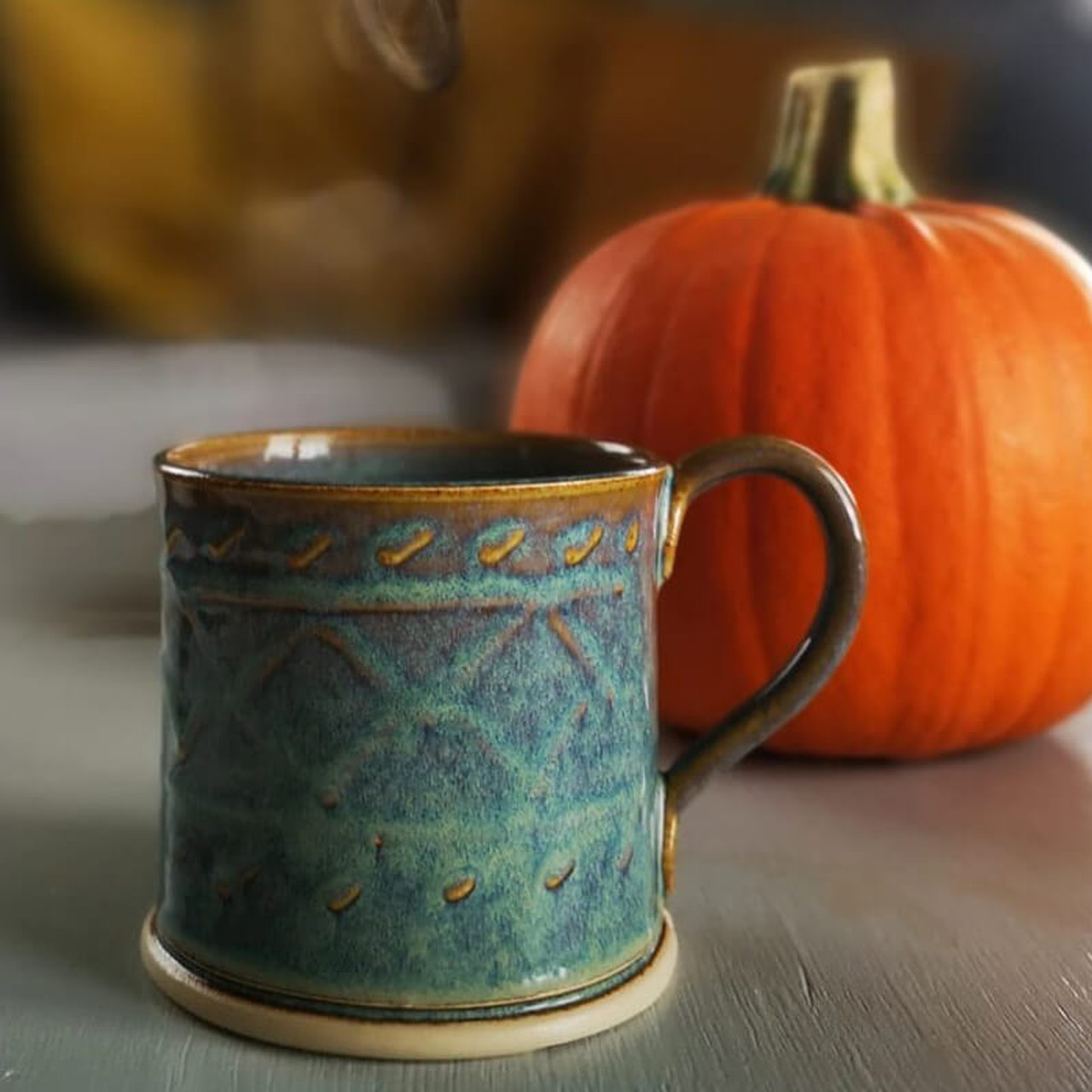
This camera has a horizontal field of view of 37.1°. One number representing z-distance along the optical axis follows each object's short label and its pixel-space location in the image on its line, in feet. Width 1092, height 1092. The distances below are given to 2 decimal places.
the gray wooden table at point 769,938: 1.54
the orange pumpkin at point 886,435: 2.37
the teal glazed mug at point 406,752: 1.51
